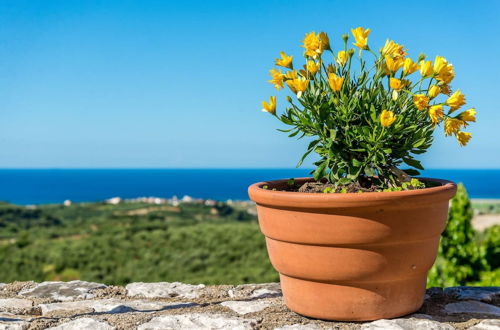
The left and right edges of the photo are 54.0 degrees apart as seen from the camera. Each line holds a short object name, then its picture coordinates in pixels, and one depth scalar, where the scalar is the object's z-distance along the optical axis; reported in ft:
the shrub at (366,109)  7.82
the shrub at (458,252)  15.52
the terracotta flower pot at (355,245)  7.34
